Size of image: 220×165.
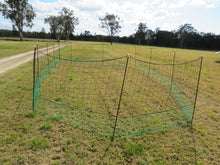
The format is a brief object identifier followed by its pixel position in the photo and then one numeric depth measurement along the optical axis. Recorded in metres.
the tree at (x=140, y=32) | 72.81
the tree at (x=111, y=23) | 44.17
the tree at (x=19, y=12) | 33.41
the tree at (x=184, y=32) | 70.81
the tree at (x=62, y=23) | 45.12
